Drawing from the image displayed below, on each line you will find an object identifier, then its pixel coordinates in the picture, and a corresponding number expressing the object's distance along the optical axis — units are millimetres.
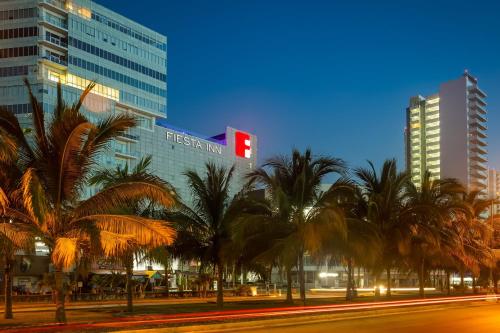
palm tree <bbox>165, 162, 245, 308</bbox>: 26312
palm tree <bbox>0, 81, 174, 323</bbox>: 17203
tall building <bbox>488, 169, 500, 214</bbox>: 164400
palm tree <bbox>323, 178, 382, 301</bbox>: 27703
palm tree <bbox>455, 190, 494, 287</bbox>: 40750
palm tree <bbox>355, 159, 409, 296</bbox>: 32531
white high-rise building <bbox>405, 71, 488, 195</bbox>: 171875
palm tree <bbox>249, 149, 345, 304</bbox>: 25484
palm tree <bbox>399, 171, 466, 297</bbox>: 33188
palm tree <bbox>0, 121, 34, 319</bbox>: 16484
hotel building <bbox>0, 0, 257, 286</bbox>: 91875
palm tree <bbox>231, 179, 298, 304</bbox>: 25547
